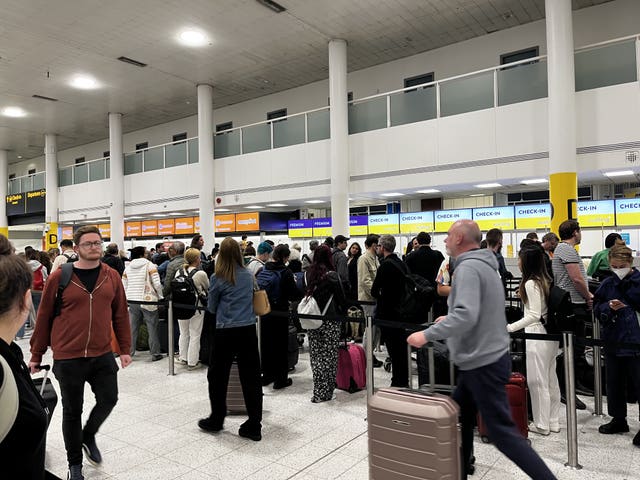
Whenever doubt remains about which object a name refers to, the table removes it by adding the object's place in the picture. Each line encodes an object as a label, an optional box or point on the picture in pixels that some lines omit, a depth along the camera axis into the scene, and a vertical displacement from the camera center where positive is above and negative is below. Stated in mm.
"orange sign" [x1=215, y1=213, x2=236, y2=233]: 17453 +776
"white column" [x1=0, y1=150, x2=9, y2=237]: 25609 +2555
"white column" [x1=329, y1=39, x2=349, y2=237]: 12797 +2370
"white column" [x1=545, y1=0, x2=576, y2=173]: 9523 +2910
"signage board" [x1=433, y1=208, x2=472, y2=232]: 12859 +574
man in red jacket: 3334 -607
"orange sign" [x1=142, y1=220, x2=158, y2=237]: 20234 +768
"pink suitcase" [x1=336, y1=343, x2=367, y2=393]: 5602 -1490
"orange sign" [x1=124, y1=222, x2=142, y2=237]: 21002 +783
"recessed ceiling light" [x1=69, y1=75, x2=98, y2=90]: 15820 +5500
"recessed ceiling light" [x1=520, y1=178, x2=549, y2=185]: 10719 +1231
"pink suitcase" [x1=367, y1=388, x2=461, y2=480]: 2777 -1141
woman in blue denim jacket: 4234 -781
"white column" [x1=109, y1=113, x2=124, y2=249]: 19141 +2592
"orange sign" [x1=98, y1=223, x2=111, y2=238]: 21808 +828
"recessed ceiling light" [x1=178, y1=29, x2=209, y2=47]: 12594 +5443
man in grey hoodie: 2787 -628
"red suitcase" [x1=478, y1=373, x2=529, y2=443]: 3881 -1305
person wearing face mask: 4070 -763
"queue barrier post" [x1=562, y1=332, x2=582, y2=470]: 3604 -1276
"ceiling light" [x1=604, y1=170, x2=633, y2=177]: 9883 +1244
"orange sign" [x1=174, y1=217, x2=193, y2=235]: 18641 +755
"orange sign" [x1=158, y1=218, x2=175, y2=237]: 19484 +773
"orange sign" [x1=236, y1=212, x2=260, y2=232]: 16812 +760
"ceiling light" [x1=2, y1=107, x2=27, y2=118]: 19250 +5525
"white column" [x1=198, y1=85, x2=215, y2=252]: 16047 +2285
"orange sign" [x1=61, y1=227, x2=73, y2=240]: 23656 +812
